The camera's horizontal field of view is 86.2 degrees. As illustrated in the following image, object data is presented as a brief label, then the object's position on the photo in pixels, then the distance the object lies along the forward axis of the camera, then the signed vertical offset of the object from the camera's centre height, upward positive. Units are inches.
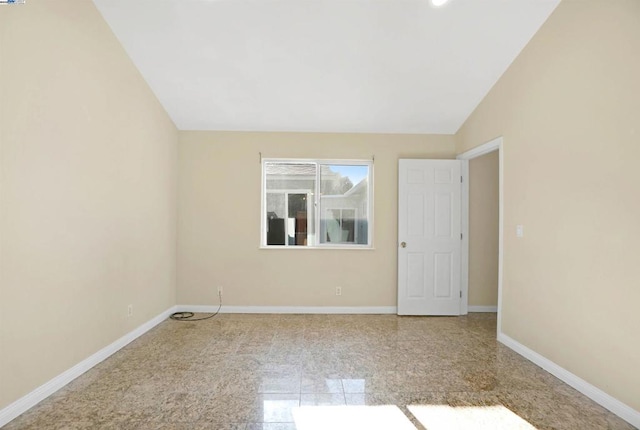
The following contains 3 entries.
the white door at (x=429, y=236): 177.2 -9.3
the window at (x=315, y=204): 185.5 +7.2
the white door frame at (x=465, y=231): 178.7 -6.6
